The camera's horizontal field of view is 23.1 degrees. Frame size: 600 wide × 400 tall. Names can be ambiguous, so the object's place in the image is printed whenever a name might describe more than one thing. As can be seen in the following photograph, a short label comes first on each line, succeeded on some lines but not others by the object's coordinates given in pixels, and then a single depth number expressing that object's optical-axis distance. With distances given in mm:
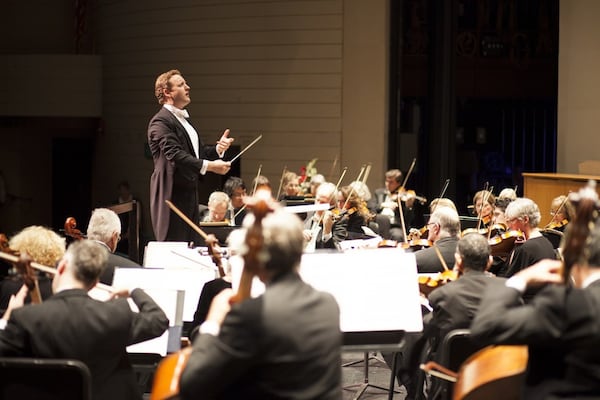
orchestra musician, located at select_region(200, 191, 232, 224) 12047
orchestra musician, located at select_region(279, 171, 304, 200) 15807
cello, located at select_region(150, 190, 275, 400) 4192
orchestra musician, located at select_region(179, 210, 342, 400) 4117
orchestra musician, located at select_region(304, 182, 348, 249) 10536
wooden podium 14224
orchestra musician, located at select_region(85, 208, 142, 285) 7718
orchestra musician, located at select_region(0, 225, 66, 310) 6218
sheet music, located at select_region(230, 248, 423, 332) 6620
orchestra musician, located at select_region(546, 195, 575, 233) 11011
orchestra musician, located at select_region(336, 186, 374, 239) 12095
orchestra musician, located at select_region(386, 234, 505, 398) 6410
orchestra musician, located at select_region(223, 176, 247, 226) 13780
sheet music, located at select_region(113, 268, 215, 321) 6590
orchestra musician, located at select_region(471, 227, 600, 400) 4449
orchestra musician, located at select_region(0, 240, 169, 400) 5067
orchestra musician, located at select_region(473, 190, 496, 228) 12153
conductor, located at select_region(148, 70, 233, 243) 9199
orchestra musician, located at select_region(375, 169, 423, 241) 13816
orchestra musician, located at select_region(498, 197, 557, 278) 8587
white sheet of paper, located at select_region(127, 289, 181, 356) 6332
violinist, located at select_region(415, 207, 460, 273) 8353
